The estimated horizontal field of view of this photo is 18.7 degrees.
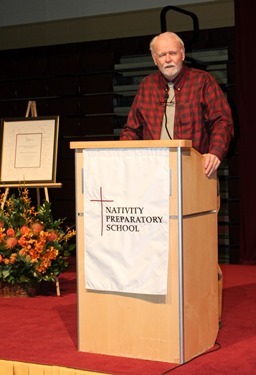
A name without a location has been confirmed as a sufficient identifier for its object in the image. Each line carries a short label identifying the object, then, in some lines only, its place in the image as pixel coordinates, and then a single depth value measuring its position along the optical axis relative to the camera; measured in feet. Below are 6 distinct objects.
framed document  18.78
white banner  10.39
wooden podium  10.36
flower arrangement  16.46
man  12.06
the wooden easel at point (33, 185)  18.22
